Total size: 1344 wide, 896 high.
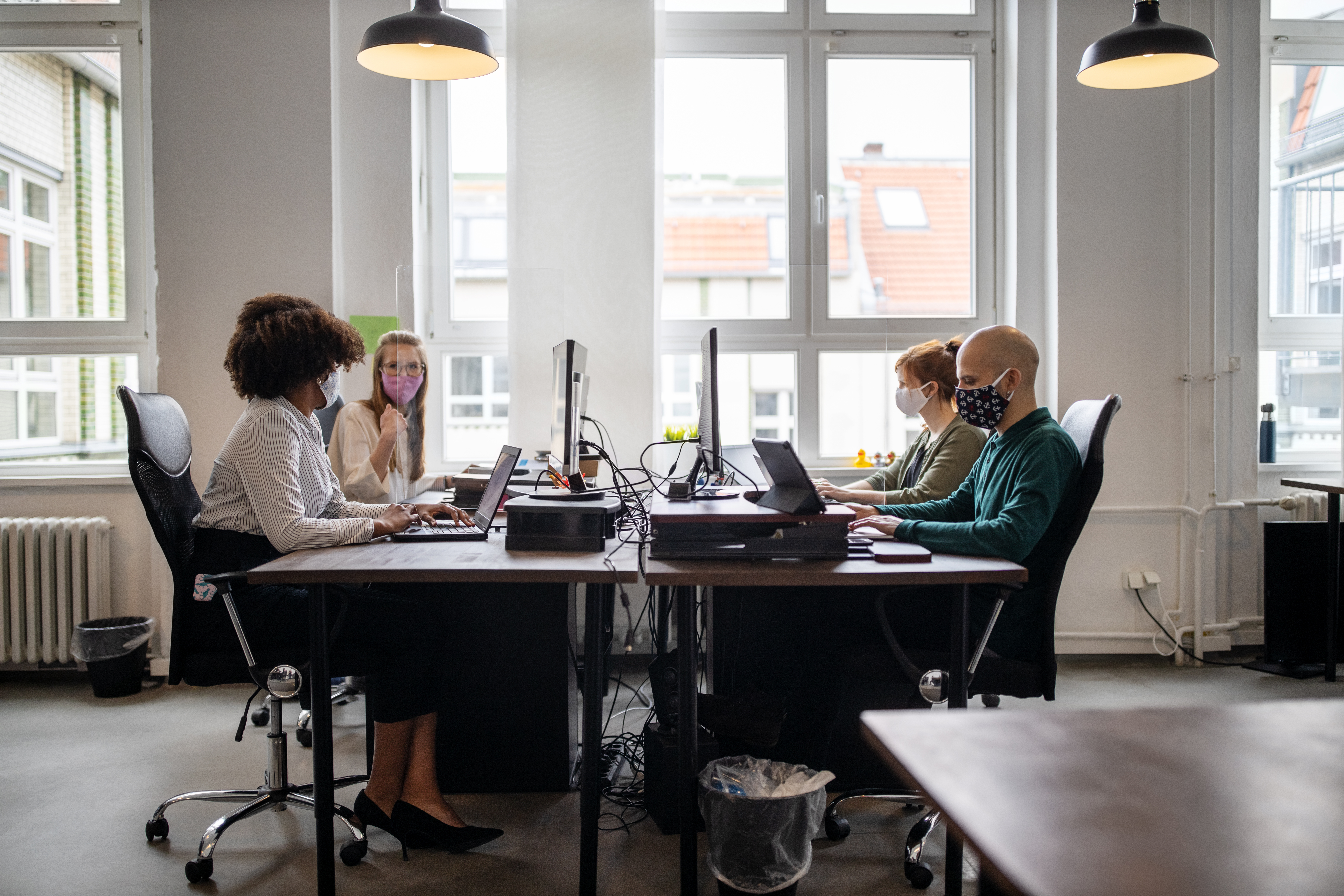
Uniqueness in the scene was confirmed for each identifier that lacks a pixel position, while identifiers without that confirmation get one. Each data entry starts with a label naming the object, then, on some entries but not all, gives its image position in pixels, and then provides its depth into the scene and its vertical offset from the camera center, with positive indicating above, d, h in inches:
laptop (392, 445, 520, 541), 87.0 -9.8
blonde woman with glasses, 124.3 -0.6
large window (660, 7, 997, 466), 156.3 +38.9
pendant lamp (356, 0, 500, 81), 102.9 +47.3
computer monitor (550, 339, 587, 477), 85.0 +2.2
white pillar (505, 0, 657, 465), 144.7 +39.0
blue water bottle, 149.5 -3.0
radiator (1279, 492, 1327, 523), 148.6 -14.3
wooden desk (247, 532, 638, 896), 70.5 -12.2
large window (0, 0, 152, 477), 146.3 +32.3
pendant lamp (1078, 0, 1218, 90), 103.6 +45.4
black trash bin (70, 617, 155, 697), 131.5 -34.4
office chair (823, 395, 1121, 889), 77.2 -21.7
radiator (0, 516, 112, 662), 137.2 -24.4
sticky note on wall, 145.0 +16.8
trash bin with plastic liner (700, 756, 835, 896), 72.3 -34.3
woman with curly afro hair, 80.1 -10.8
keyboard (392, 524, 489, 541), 86.7 -10.9
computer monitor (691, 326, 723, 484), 88.0 +2.0
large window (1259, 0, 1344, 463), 153.3 +34.2
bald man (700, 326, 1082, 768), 77.4 -14.0
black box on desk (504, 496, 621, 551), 80.6 -9.3
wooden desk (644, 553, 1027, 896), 68.1 -12.1
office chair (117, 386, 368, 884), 77.7 -13.5
